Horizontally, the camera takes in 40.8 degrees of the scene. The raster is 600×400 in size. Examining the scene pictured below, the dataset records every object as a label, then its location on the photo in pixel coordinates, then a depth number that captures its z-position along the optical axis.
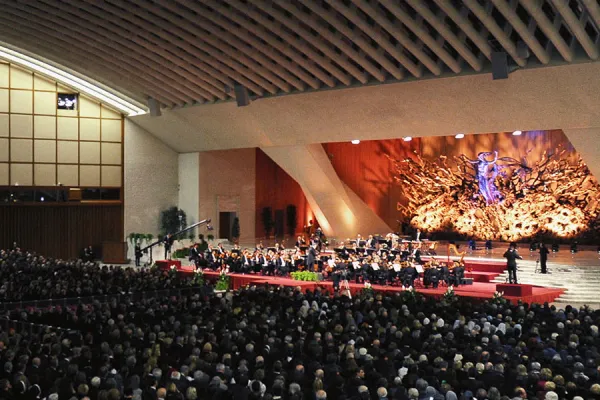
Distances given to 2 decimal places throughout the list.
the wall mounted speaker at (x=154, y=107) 30.88
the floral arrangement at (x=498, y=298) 17.19
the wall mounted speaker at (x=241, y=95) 26.61
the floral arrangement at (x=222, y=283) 24.45
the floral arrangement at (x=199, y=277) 23.36
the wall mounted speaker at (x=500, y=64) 19.94
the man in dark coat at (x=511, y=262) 22.16
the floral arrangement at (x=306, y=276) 23.91
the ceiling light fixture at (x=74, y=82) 31.20
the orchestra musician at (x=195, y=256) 26.66
